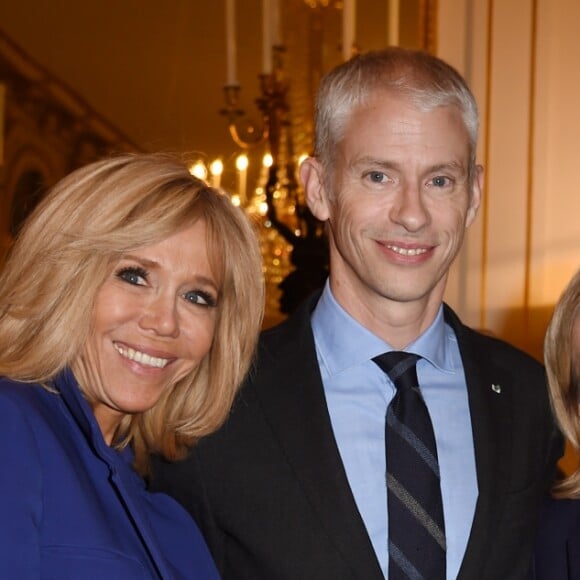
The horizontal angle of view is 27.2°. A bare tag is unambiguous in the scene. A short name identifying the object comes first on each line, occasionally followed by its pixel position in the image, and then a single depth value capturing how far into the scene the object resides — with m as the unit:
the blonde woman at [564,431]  1.87
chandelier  3.08
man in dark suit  1.71
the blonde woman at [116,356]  1.46
